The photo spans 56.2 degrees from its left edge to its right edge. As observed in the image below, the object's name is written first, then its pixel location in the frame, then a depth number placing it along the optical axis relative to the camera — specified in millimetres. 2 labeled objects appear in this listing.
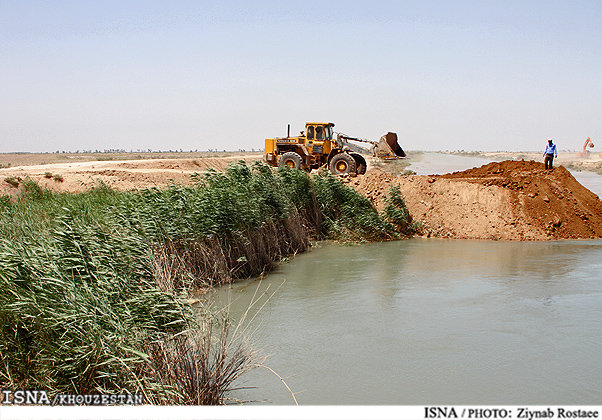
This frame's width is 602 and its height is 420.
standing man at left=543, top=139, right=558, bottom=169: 23656
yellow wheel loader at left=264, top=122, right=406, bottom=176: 24094
